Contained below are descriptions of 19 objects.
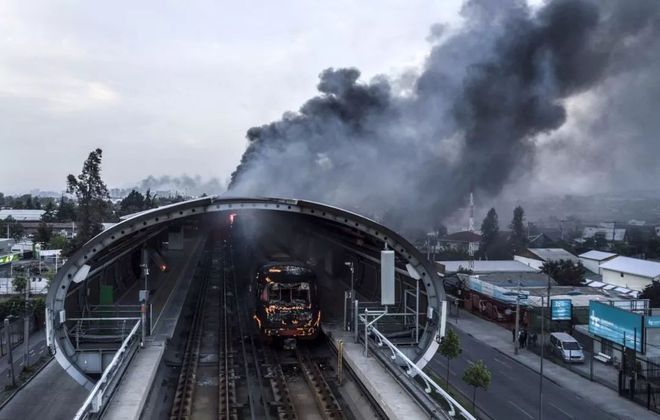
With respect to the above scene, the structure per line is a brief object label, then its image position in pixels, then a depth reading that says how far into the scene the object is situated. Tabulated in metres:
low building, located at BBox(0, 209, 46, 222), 107.54
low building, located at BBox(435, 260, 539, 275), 47.78
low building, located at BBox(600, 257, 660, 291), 44.03
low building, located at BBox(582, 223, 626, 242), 94.82
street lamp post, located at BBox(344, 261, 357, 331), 16.03
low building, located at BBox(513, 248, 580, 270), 59.09
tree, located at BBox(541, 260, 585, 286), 46.56
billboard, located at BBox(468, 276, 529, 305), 35.12
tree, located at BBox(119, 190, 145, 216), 95.14
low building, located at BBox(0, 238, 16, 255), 60.03
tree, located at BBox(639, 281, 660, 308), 37.28
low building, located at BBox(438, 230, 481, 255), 78.94
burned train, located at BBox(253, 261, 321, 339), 16.88
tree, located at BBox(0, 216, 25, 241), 78.07
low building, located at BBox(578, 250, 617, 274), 58.16
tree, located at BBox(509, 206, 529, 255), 77.81
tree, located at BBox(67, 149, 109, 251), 58.25
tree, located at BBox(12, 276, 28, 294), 38.47
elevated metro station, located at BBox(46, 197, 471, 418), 12.22
